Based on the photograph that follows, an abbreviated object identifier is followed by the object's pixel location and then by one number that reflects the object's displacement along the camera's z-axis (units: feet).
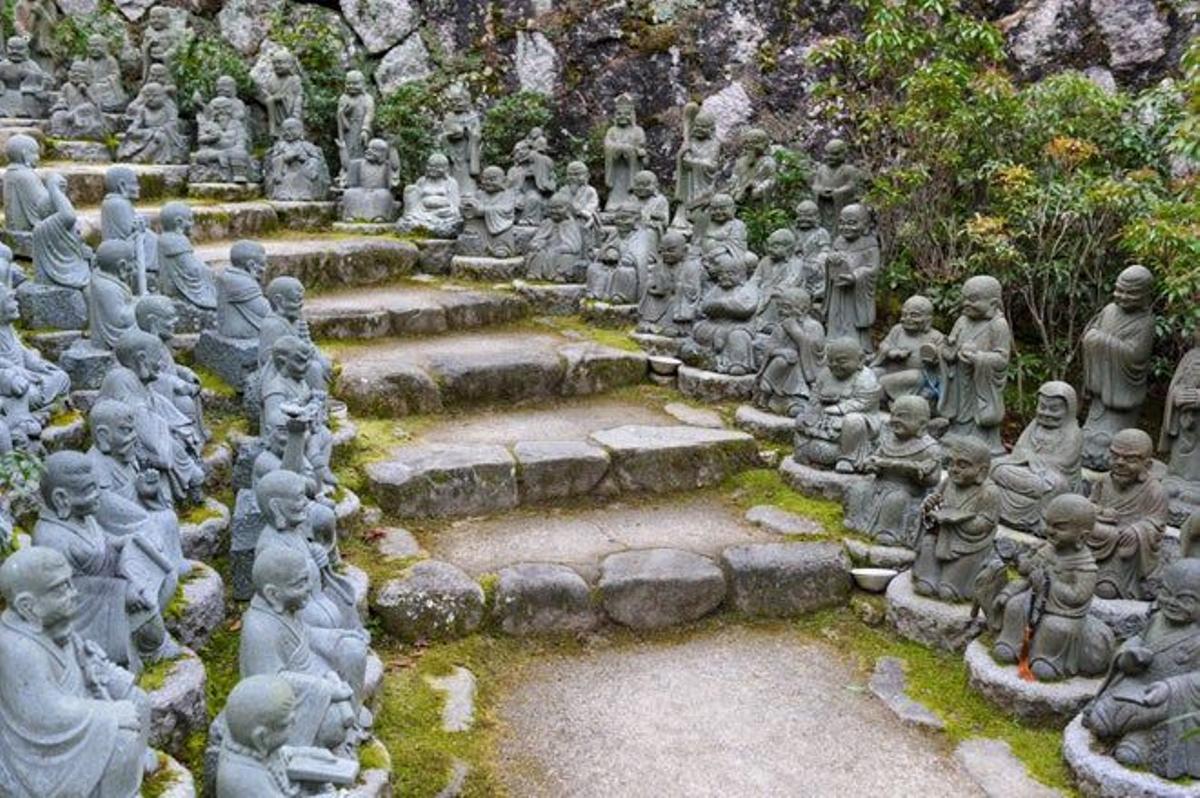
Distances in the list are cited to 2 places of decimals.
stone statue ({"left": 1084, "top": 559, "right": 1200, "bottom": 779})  17.97
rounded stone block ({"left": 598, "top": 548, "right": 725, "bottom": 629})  24.94
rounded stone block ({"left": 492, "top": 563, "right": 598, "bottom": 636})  24.36
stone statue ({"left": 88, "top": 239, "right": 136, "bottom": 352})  26.89
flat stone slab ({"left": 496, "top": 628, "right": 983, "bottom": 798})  19.61
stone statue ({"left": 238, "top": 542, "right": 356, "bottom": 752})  15.64
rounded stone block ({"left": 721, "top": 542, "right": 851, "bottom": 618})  25.68
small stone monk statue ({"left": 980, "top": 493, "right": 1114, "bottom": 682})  20.71
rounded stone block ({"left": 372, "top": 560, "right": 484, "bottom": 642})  23.39
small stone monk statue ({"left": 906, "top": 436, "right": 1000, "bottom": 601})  23.50
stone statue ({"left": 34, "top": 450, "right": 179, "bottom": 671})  16.47
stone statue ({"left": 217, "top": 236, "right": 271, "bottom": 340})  29.27
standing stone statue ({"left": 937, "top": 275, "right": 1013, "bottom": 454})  28.75
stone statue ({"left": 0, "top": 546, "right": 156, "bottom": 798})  12.98
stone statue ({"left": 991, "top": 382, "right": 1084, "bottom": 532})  25.61
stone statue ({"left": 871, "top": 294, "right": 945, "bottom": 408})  30.37
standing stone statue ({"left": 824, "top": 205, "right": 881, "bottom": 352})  35.17
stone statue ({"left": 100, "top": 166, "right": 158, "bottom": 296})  29.60
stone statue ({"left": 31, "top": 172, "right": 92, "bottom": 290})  30.07
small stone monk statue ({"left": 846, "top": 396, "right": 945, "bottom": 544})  26.09
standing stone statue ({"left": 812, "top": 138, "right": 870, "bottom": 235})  40.83
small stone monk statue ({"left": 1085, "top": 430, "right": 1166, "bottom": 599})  22.74
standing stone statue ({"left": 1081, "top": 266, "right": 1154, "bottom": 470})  27.76
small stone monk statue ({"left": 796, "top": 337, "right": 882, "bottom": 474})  29.17
